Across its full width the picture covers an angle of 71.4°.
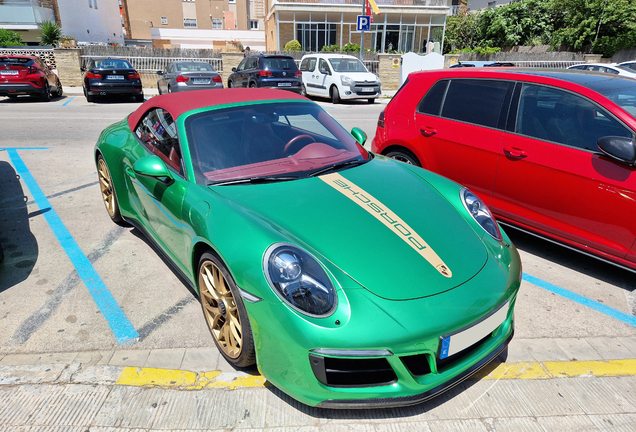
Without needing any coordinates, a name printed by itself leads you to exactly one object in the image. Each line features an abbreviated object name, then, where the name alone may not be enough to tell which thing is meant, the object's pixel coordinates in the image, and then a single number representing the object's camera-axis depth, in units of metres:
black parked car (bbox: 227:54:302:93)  15.51
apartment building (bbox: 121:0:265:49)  49.28
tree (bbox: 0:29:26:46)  28.08
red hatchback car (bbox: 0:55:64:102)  13.84
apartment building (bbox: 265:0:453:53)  33.19
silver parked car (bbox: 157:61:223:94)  14.43
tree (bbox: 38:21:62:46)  30.38
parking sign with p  18.34
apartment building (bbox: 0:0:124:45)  33.59
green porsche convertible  2.07
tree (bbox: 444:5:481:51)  37.19
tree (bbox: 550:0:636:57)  27.44
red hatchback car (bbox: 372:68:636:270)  3.42
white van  15.55
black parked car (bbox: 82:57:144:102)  14.55
